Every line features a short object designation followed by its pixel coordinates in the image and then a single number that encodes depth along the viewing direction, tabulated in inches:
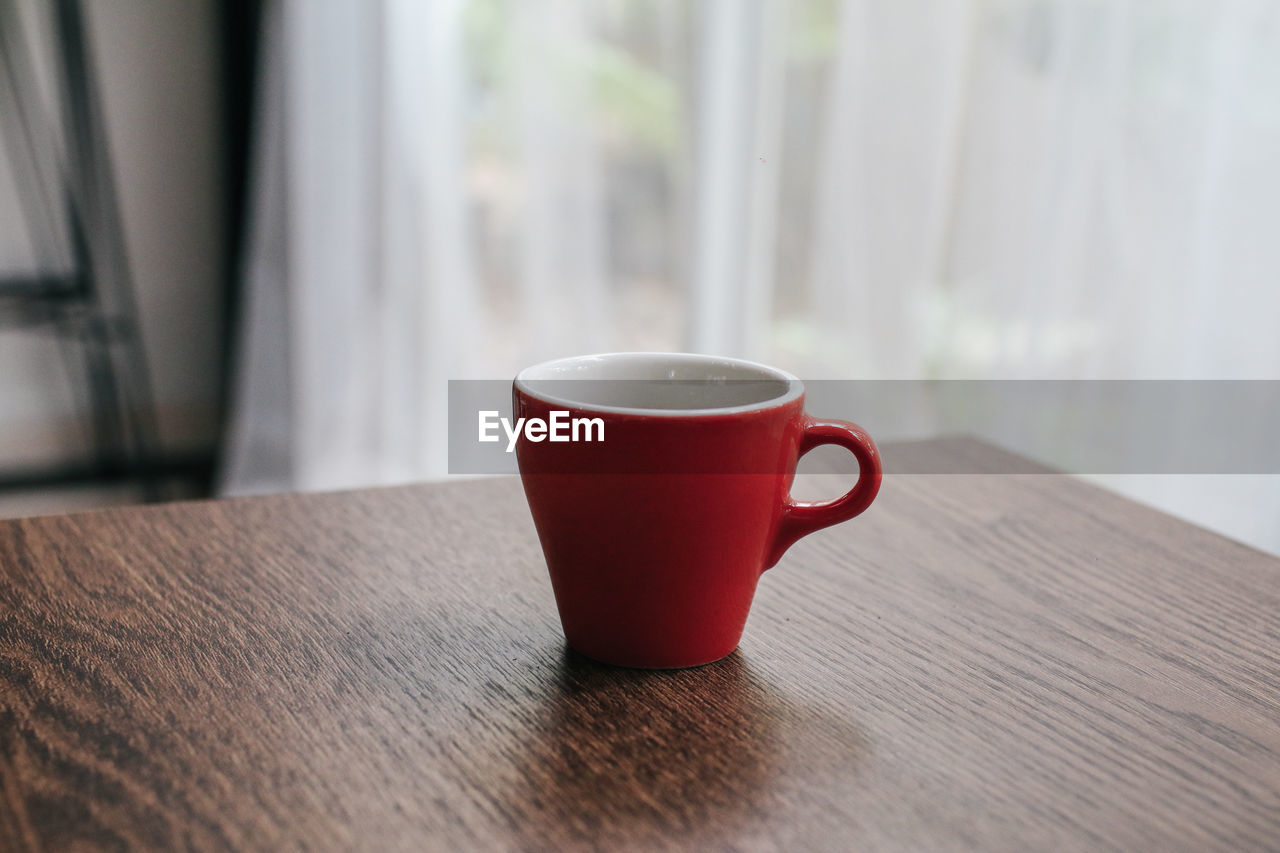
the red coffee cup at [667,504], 14.9
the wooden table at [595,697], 12.8
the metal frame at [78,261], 71.9
